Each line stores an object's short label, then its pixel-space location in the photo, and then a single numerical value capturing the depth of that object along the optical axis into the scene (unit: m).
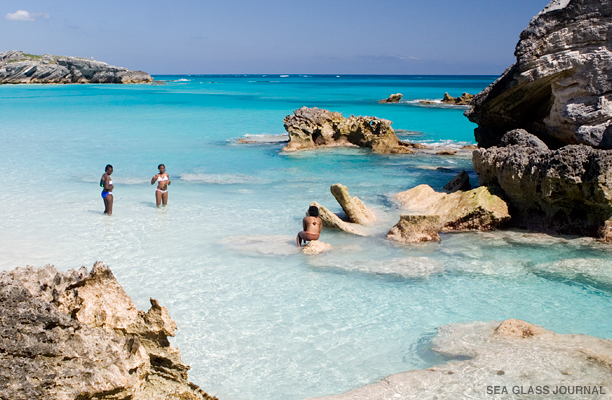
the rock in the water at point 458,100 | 52.89
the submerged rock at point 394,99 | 55.06
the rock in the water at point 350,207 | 11.12
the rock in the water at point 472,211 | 10.57
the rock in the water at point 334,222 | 10.63
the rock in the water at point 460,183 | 13.60
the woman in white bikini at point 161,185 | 12.39
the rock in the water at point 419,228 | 9.91
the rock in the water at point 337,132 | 21.94
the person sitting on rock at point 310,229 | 9.64
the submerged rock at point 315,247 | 9.35
